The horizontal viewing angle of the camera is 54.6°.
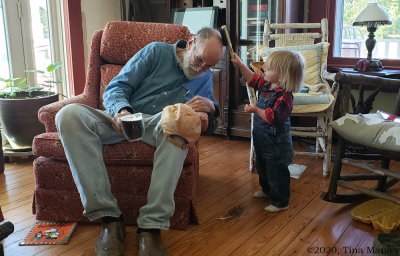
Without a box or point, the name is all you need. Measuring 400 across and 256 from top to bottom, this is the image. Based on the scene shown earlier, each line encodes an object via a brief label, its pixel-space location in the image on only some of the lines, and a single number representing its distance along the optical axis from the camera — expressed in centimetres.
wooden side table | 257
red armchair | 167
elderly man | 151
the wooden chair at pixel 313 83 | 234
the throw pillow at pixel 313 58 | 261
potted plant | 263
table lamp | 263
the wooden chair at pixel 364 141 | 164
